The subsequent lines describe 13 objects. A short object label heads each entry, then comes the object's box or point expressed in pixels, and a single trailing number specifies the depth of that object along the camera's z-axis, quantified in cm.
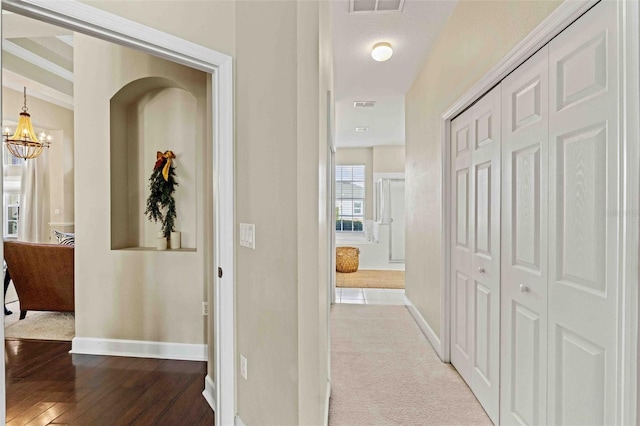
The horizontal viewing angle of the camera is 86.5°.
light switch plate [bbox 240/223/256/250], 172
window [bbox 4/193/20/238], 651
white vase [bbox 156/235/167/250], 294
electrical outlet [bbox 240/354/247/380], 181
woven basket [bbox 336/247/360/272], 646
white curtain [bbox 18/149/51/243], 628
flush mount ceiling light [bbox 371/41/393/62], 309
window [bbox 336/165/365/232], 855
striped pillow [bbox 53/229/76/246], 431
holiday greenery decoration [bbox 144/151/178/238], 294
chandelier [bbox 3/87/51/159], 459
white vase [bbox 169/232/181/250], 298
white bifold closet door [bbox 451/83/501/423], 203
